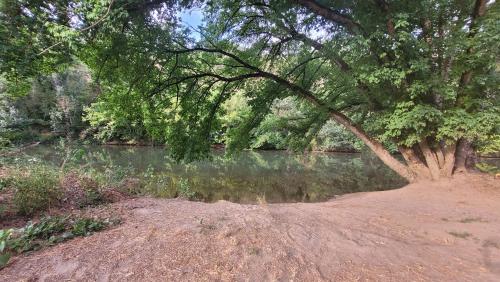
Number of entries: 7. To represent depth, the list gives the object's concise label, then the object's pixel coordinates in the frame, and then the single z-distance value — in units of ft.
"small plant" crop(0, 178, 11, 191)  17.81
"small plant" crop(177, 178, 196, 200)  29.52
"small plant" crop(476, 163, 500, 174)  24.39
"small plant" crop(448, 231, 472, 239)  14.02
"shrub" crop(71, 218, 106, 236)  11.40
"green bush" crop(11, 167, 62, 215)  14.29
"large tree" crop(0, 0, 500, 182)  18.48
